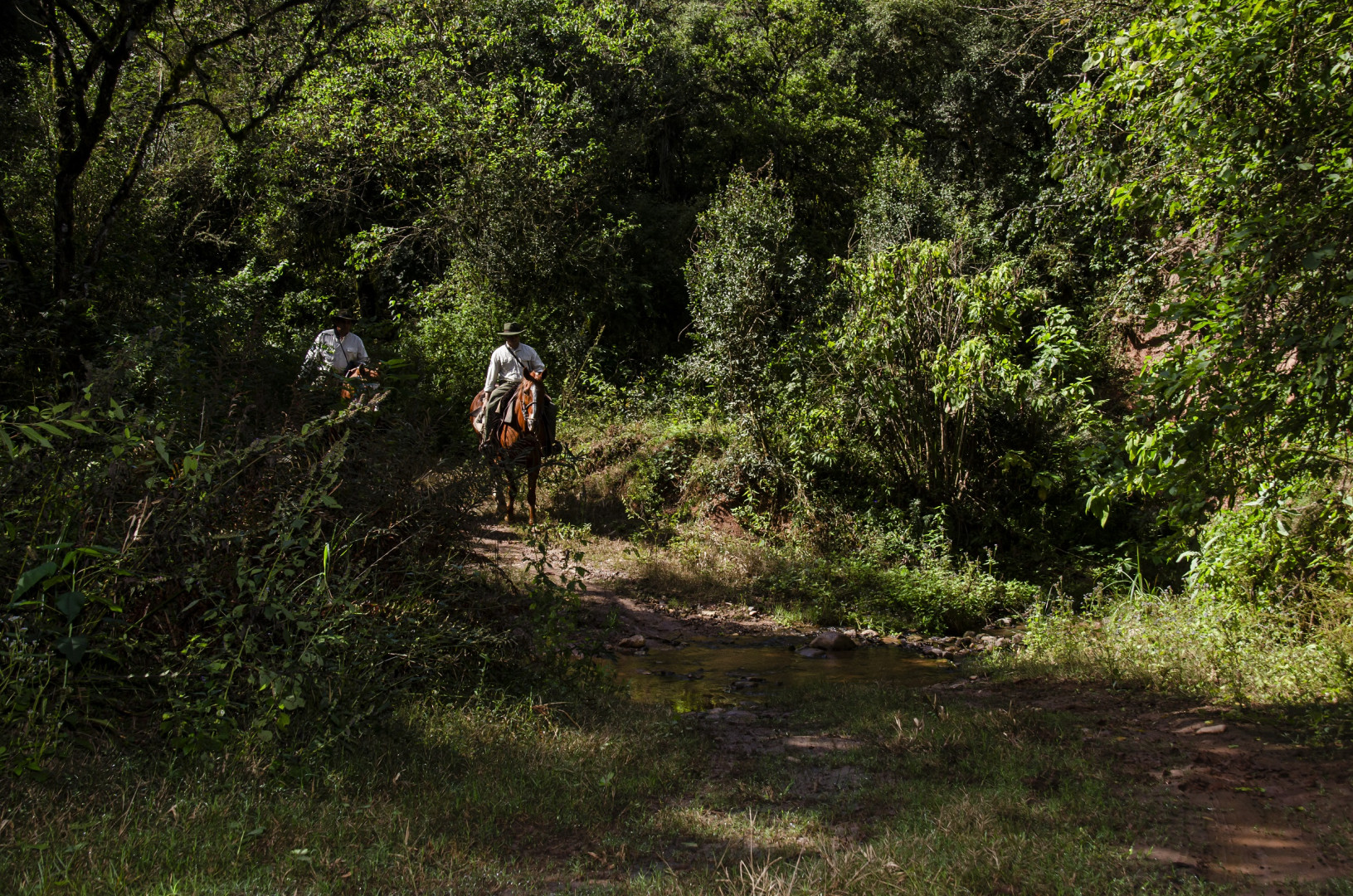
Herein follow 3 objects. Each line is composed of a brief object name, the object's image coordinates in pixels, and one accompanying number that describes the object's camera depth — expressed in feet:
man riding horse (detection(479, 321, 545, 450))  41.04
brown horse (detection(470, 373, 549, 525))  39.19
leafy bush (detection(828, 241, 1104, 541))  36.94
